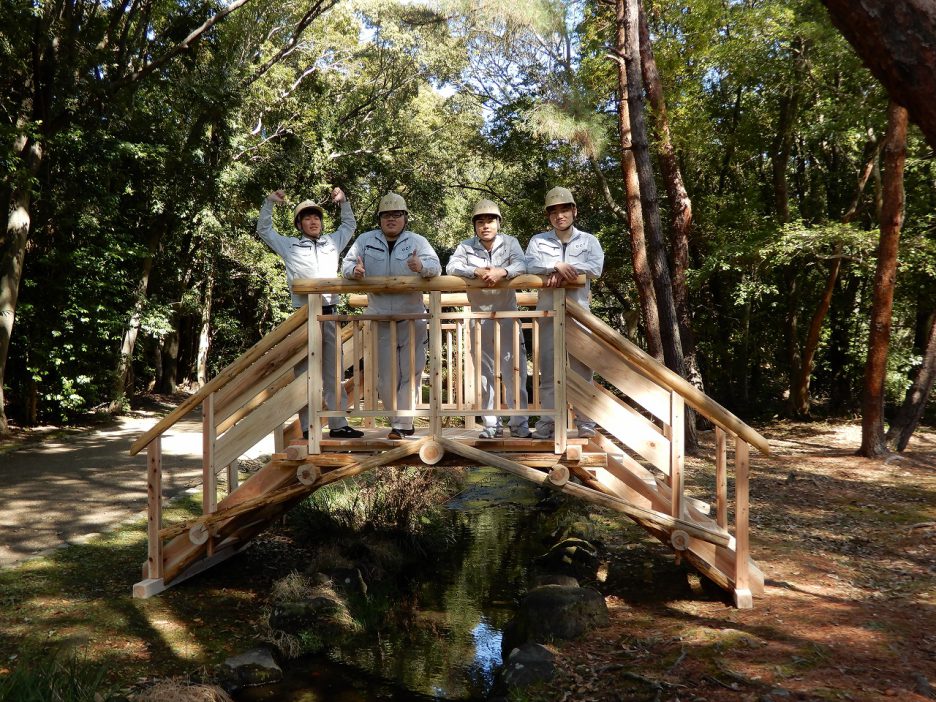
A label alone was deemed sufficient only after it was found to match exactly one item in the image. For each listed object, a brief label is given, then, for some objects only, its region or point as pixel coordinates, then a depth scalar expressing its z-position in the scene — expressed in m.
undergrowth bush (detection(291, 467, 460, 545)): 8.52
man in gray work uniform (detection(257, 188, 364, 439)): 6.34
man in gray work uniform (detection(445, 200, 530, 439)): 6.04
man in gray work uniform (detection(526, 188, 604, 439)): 5.93
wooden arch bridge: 5.71
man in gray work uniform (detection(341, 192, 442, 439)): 5.97
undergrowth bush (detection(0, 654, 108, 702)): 3.96
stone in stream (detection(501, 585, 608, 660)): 5.62
